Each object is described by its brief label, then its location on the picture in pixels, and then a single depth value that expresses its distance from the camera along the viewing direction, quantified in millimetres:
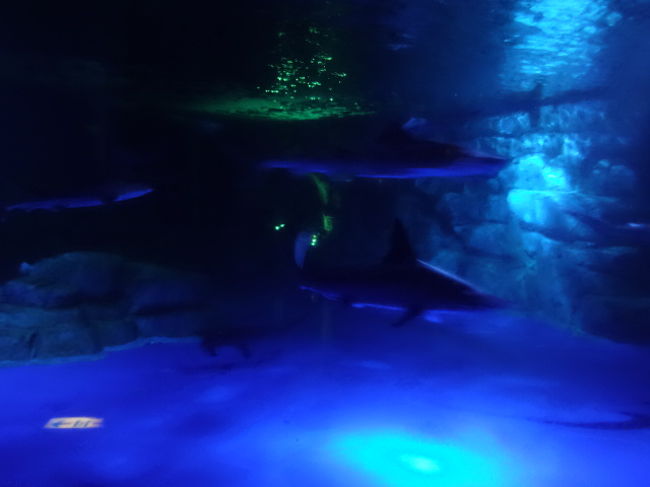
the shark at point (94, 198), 6523
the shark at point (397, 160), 4047
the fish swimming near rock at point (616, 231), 11977
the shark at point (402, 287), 3668
